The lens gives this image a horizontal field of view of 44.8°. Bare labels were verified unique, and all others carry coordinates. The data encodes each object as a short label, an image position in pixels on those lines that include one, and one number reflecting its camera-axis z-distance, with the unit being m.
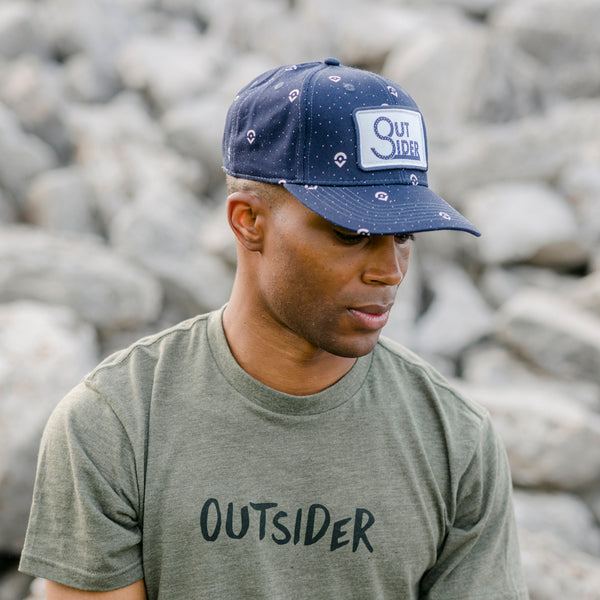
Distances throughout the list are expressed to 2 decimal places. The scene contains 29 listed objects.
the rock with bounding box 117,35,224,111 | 10.75
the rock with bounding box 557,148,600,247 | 7.09
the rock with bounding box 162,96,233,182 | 8.82
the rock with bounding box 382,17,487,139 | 8.91
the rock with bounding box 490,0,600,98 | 10.05
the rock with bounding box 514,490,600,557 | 4.36
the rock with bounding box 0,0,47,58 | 11.05
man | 1.95
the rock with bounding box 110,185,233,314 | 6.36
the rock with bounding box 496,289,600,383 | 5.44
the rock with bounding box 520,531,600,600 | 3.36
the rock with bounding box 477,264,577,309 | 6.77
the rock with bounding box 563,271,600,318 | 6.07
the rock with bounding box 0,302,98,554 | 4.11
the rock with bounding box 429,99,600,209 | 7.82
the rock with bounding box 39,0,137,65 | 11.79
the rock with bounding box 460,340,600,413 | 5.41
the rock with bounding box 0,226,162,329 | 5.57
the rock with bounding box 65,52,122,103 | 10.99
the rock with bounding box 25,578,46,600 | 3.32
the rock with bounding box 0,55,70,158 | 9.32
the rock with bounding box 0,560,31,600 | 4.20
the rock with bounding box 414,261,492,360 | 6.26
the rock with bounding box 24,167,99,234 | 7.69
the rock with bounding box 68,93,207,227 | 8.14
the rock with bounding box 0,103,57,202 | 8.28
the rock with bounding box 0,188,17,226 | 7.74
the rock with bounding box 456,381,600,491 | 4.60
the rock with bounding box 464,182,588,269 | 6.85
